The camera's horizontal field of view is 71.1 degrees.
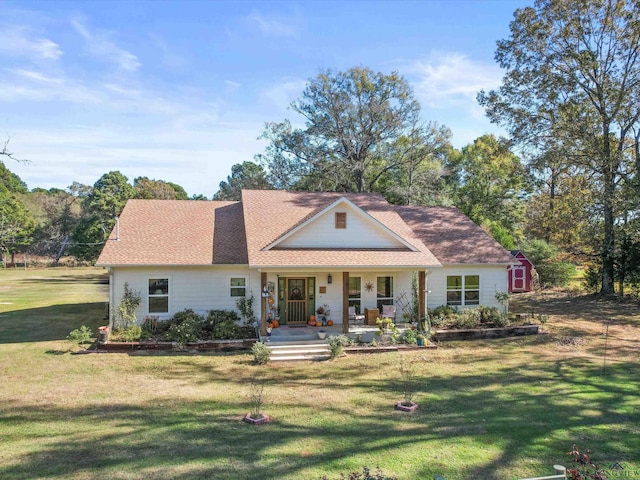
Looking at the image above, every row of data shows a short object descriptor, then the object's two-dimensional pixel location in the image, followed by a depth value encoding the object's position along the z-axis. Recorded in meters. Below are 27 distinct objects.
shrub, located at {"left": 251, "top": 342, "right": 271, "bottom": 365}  13.96
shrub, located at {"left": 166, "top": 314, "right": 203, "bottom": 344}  15.40
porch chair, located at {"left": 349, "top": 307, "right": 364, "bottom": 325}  18.42
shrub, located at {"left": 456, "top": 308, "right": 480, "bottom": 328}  18.25
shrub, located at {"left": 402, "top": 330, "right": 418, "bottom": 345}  16.33
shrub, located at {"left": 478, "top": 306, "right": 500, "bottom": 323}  18.73
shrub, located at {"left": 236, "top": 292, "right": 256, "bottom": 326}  17.42
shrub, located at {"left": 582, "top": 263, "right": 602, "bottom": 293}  28.73
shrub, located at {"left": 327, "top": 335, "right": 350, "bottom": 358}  14.85
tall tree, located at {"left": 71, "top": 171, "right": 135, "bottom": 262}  48.16
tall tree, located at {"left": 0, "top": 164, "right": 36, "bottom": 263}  52.25
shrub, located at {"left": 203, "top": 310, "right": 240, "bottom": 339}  16.02
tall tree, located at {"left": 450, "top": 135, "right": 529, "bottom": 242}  41.09
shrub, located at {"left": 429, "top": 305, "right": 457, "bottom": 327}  18.30
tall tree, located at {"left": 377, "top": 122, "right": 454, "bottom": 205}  34.25
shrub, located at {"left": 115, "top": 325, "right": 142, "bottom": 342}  15.47
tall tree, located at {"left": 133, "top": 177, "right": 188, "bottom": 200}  60.41
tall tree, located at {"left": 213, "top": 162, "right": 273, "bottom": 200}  40.31
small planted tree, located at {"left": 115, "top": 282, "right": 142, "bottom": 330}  16.34
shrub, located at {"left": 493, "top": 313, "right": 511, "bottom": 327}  18.59
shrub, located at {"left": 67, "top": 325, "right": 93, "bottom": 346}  15.44
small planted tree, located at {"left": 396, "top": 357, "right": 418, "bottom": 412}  9.90
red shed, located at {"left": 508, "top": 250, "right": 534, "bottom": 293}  29.58
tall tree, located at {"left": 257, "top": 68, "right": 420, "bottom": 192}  35.22
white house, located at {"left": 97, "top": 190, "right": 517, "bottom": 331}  17.06
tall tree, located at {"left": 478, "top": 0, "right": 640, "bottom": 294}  26.02
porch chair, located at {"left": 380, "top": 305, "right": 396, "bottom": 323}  18.42
